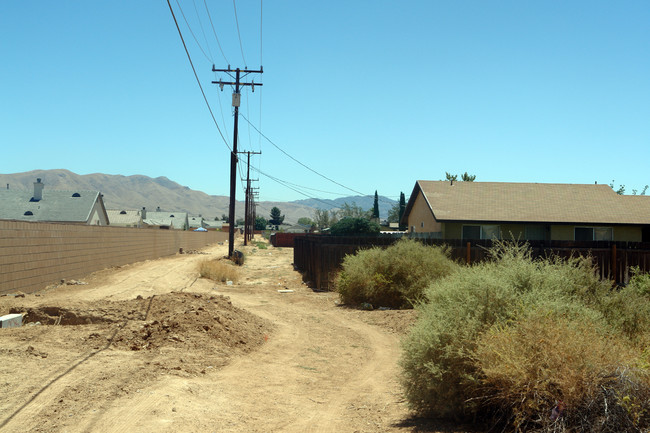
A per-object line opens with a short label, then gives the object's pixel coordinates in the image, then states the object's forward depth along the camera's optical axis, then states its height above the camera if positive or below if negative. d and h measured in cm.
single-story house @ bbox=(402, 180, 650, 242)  2889 +103
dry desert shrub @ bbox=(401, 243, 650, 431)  456 -111
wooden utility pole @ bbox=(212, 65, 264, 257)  3284 +746
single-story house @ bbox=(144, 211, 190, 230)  9100 +110
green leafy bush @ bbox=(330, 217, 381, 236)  7025 +46
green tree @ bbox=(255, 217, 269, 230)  16990 +116
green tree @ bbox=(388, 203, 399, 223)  12069 +336
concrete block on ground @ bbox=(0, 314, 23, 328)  1006 -180
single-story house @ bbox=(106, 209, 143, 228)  7700 +103
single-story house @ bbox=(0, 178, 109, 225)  4450 +153
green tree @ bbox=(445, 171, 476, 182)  6938 +685
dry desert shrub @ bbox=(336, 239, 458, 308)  1619 -127
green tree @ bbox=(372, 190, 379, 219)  11841 +467
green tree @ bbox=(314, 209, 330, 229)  14808 +249
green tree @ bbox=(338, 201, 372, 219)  10838 +372
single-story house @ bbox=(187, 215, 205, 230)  13415 +110
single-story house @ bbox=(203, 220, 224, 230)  18412 +134
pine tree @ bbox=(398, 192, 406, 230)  9956 +519
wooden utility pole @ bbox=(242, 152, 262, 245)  6371 +438
